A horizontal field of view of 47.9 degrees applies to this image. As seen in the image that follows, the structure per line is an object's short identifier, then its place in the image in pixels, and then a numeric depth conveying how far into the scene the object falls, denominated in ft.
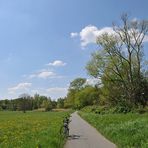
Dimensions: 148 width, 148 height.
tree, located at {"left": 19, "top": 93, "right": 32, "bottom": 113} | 221.37
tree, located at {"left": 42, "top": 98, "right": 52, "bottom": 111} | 215.70
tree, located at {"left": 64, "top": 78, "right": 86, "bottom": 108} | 220.05
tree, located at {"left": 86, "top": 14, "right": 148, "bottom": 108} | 83.82
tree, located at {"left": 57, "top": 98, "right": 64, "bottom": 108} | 253.35
